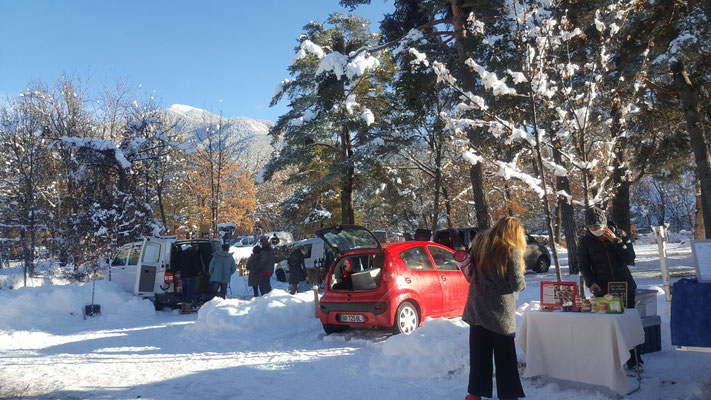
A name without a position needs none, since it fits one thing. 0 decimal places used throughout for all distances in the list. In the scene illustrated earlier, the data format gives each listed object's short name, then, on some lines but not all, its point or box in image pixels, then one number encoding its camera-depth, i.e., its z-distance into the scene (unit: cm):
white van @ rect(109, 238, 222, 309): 1324
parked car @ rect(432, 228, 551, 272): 1540
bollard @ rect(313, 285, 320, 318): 995
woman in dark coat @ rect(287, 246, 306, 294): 1660
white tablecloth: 438
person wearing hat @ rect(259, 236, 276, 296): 1345
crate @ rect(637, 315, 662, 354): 579
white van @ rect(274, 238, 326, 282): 2005
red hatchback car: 777
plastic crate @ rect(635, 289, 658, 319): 571
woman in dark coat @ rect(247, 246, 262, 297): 1354
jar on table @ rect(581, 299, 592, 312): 481
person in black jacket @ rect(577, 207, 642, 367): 576
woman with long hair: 420
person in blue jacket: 1320
